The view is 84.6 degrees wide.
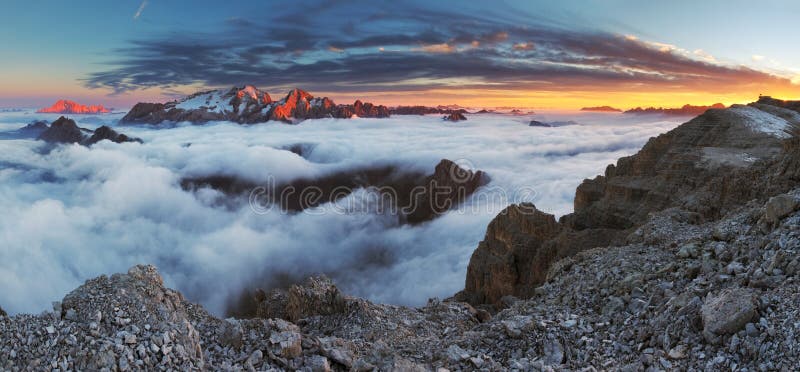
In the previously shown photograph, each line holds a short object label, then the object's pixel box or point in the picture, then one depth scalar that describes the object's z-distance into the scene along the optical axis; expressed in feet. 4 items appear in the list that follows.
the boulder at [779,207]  44.04
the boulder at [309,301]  69.72
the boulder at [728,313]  31.81
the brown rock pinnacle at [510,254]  169.07
